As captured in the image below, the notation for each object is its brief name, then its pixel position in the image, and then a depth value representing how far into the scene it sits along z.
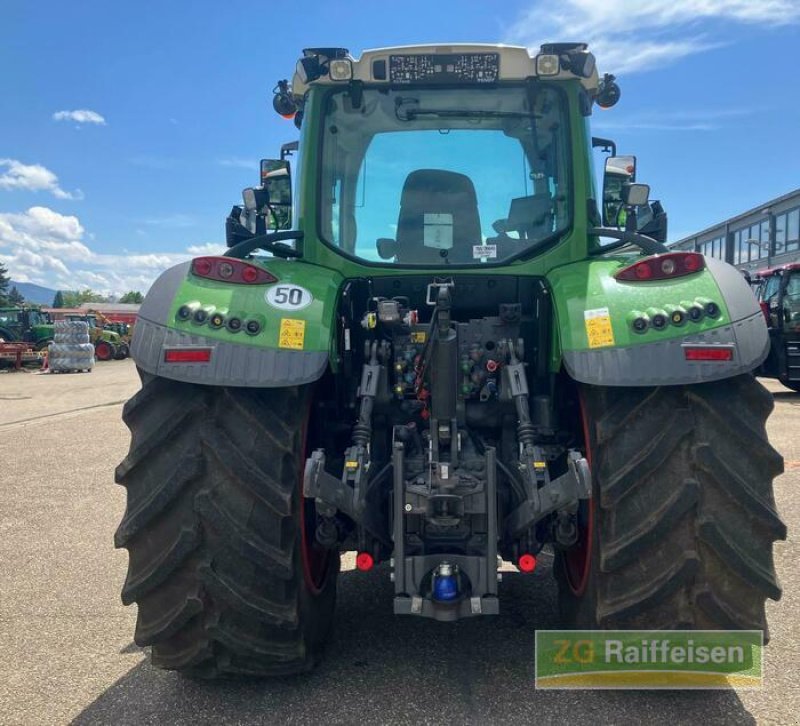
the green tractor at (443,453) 2.50
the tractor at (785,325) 14.30
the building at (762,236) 31.16
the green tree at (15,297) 90.47
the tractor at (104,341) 32.75
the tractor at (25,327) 29.69
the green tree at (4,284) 82.58
